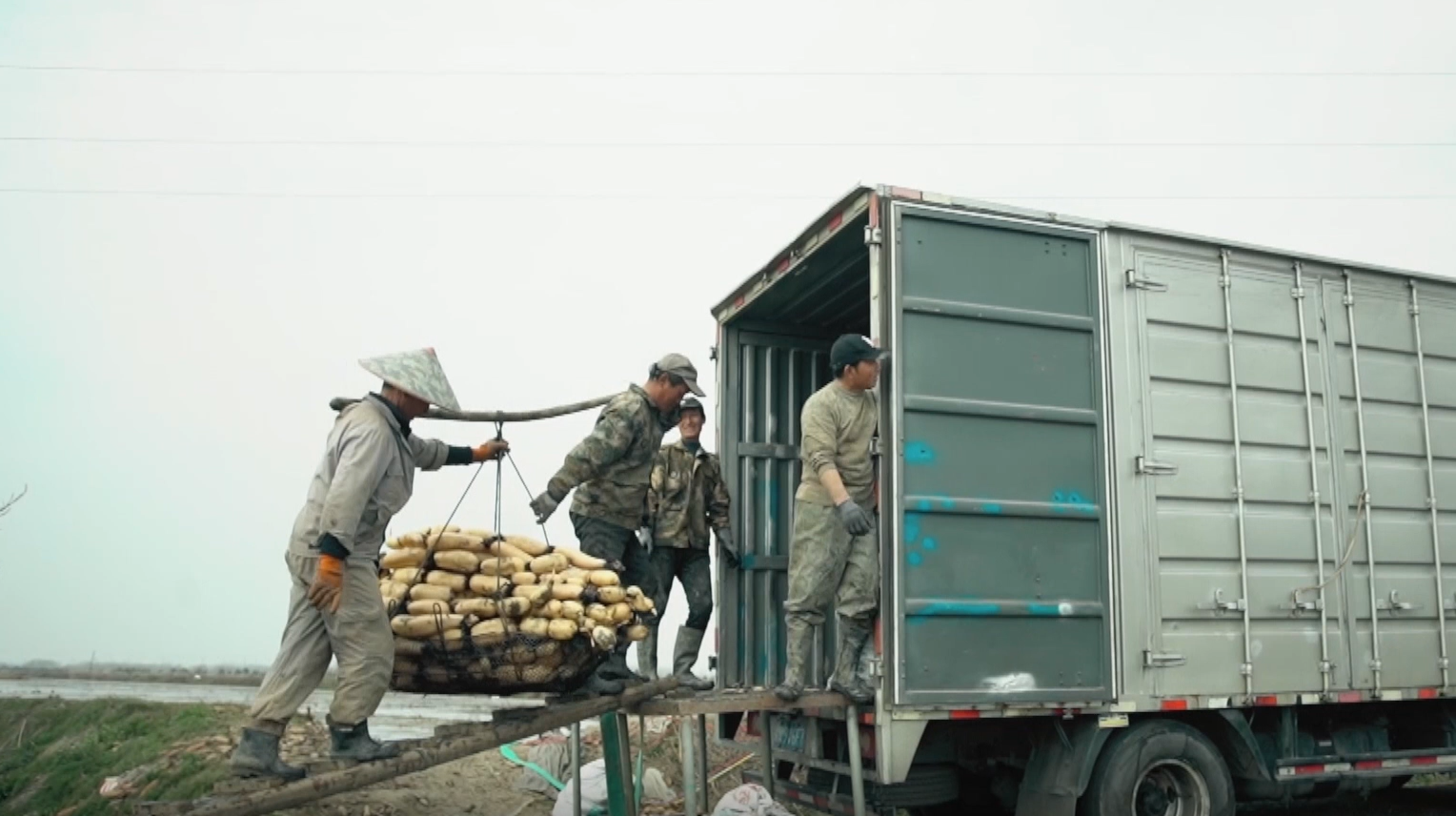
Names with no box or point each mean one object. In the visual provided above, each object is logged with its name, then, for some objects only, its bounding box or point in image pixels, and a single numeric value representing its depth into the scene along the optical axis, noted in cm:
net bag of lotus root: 491
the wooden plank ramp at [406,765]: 401
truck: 546
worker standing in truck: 545
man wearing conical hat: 439
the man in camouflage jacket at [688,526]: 673
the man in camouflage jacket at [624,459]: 593
